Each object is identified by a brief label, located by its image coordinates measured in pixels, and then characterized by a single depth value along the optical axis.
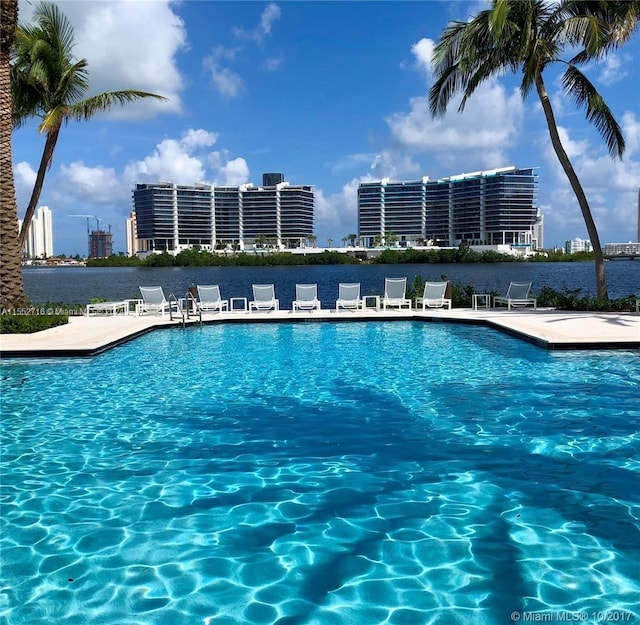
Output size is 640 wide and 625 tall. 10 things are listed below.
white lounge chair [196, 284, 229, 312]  16.75
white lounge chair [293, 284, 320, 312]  17.02
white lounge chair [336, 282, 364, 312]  17.16
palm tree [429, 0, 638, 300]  14.34
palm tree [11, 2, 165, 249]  16.58
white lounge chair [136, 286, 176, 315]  16.95
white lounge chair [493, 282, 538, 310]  17.03
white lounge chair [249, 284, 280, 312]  17.55
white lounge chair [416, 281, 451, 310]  17.38
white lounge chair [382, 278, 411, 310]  17.32
